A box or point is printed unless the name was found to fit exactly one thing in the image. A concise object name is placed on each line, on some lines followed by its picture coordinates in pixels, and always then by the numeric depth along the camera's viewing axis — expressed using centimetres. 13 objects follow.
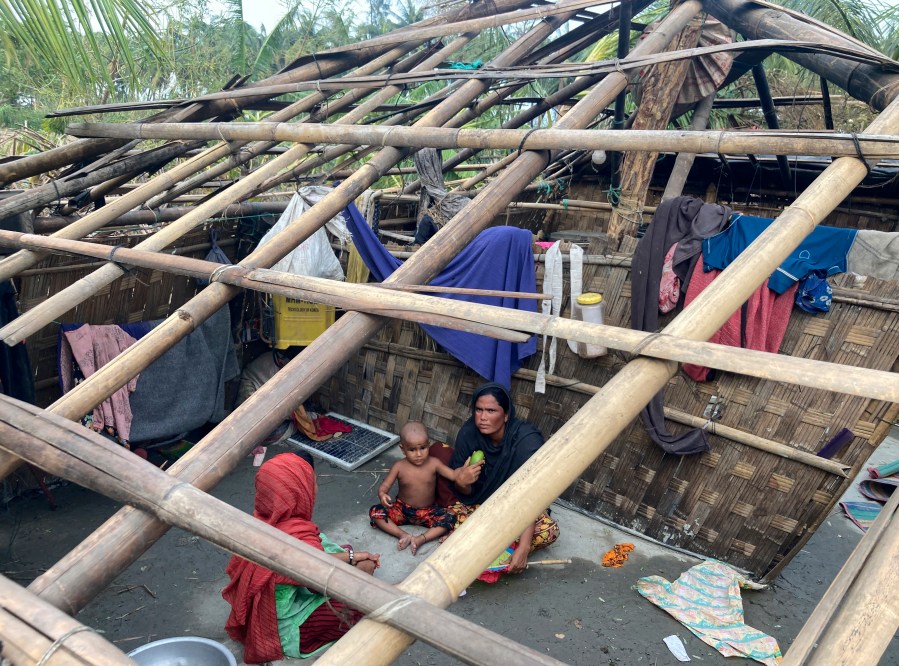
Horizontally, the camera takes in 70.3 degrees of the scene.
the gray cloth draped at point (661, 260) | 404
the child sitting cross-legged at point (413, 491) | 451
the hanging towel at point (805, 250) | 369
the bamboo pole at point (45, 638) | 133
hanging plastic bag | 532
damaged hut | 166
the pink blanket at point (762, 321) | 380
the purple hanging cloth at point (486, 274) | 474
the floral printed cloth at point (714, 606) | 342
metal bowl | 288
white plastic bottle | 436
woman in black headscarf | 443
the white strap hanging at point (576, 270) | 448
